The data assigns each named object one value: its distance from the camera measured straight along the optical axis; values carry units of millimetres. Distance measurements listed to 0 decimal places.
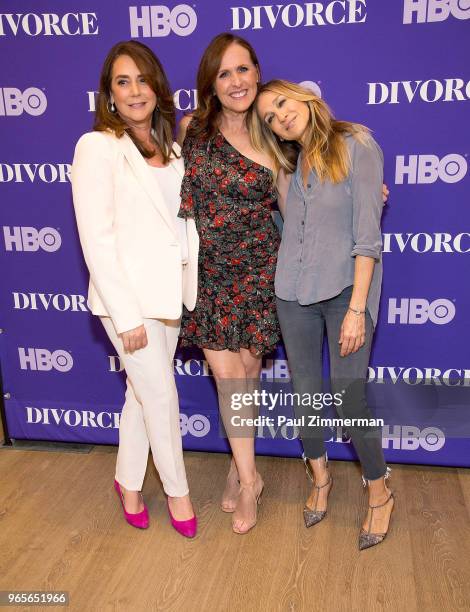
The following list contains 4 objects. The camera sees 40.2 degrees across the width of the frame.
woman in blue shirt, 2137
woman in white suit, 2139
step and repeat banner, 2518
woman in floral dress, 2266
